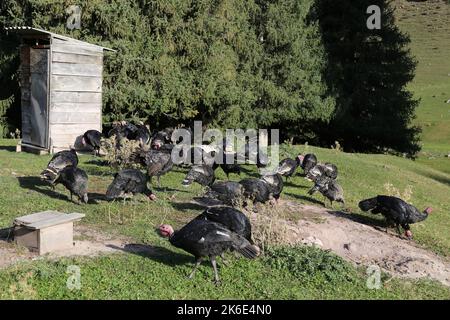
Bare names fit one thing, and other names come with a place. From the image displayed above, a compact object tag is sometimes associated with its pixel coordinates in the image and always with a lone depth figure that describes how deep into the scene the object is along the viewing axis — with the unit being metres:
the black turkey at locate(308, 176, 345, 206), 14.10
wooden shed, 17.94
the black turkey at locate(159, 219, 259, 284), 8.52
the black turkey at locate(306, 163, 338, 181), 15.90
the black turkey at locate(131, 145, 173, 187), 14.56
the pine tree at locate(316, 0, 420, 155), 33.31
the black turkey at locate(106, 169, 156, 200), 12.00
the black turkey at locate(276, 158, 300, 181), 16.39
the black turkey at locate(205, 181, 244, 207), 11.64
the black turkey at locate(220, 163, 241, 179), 15.91
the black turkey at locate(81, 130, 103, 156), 18.08
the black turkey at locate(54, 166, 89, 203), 12.12
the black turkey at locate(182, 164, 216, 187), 13.48
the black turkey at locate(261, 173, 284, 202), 13.07
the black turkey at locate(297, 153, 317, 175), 17.16
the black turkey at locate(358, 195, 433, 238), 12.15
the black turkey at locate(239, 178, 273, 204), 12.12
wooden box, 9.06
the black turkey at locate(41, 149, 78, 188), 13.10
